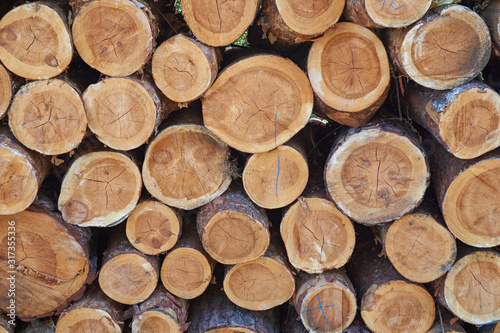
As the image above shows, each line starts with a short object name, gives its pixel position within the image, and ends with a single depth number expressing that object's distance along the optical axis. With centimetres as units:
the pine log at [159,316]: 270
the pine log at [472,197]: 223
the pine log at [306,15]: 213
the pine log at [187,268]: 271
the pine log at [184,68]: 220
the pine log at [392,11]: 203
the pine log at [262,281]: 272
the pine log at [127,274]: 269
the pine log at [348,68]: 222
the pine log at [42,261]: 260
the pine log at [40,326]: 289
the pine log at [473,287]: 245
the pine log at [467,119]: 209
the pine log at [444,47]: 205
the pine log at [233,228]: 256
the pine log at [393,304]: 261
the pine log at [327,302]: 265
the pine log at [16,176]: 235
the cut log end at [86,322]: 274
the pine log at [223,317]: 276
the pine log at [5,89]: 225
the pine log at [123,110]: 227
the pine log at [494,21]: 214
